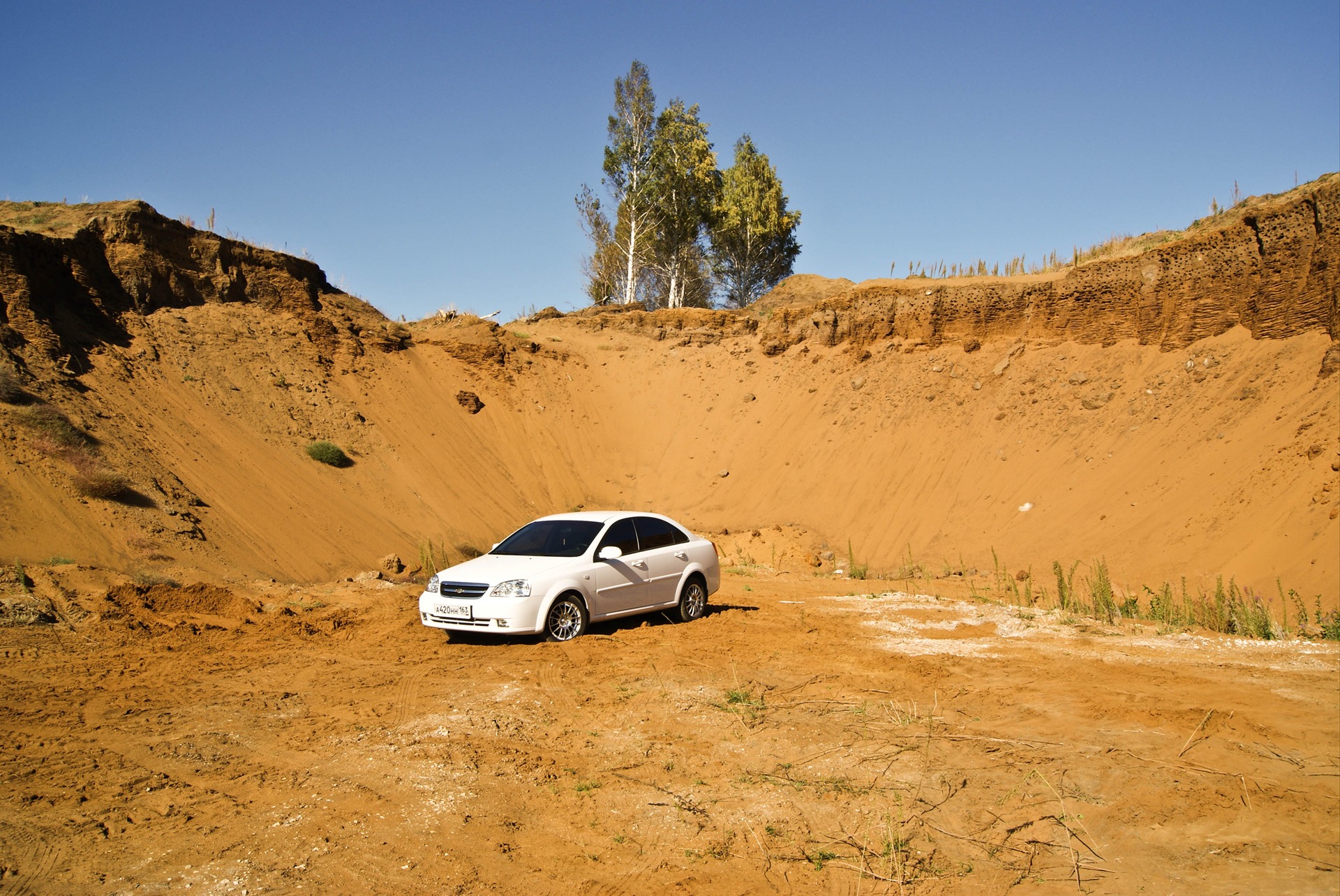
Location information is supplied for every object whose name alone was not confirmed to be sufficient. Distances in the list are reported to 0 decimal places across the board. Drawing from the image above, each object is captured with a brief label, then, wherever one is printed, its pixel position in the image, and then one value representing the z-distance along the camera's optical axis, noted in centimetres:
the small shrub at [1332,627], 1126
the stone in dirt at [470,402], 2944
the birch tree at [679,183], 4272
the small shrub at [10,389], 1480
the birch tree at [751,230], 4669
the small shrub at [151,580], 1225
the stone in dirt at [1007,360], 2606
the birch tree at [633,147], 4188
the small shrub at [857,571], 2003
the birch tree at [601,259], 4500
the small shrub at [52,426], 1458
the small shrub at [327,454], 2138
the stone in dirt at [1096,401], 2291
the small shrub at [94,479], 1409
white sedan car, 973
